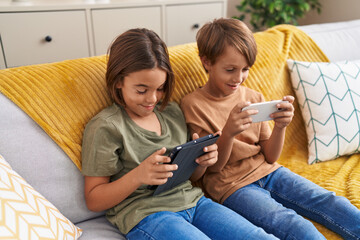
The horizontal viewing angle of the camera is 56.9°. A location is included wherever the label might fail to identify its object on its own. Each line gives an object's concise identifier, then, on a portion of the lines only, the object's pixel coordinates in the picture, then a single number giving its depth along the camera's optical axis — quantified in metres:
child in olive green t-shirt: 0.91
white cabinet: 2.08
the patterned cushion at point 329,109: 1.37
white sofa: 0.93
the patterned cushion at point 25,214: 0.70
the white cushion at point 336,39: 1.62
